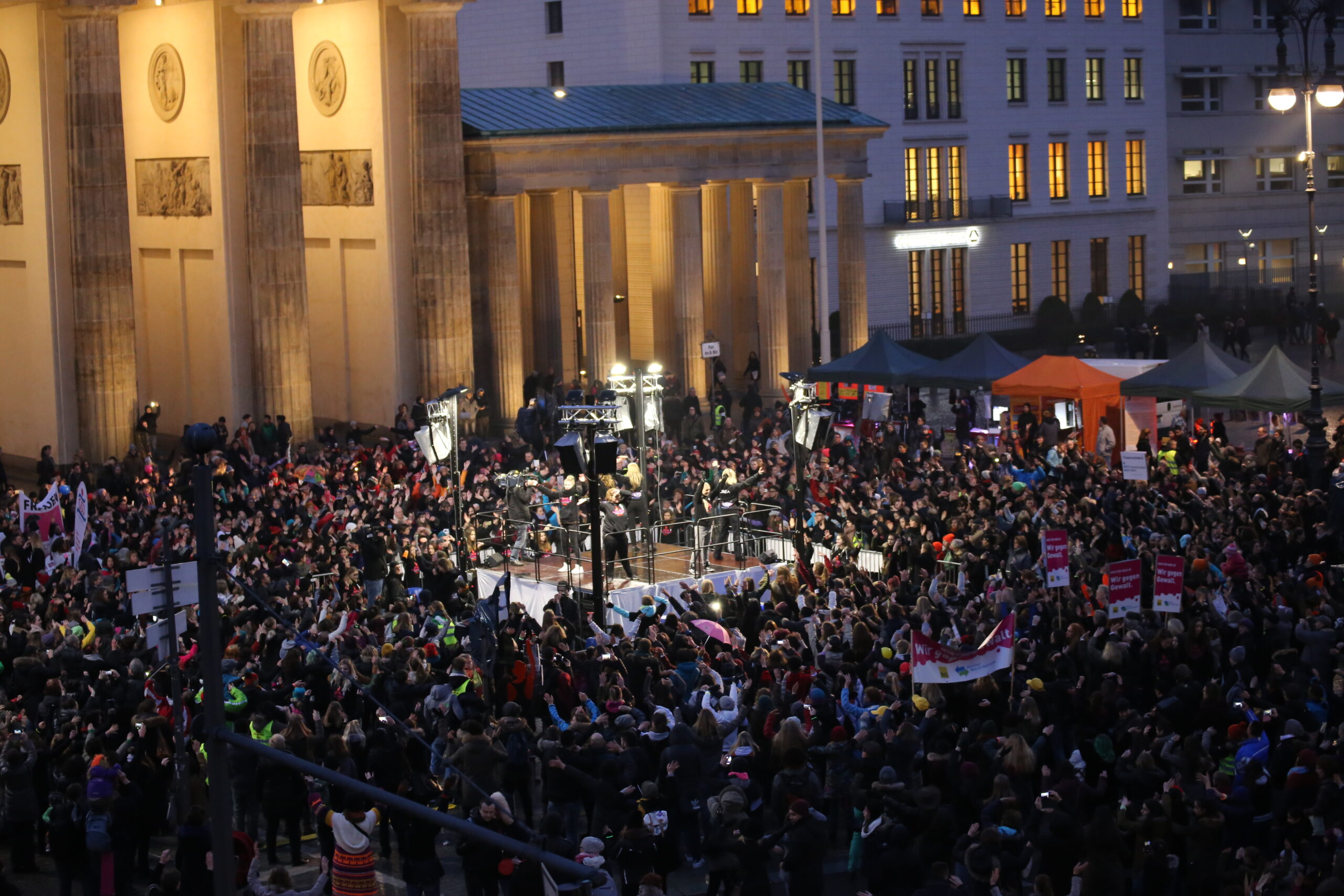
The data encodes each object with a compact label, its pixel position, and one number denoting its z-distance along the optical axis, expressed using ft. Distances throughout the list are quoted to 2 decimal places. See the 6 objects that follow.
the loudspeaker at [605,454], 78.28
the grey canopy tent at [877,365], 128.57
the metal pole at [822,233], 138.51
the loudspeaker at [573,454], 79.00
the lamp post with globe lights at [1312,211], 93.56
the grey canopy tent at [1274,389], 105.70
